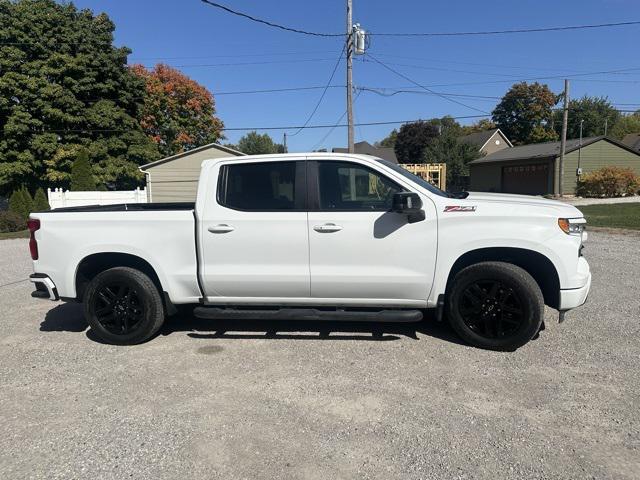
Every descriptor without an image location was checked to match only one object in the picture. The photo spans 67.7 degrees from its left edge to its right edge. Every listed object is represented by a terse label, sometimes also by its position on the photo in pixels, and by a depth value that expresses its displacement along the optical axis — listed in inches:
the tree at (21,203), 826.8
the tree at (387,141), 4605.6
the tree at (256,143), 3807.1
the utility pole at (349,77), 818.2
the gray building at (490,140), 2284.3
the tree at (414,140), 2694.4
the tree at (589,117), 2421.3
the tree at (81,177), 909.8
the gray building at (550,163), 1423.5
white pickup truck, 169.2
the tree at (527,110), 2781.0
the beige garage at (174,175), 1043.9
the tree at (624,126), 2866.6
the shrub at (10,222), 757.9
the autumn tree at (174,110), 1752.0
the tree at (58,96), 1015.0
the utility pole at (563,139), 1234.6
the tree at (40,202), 837.2
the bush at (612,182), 1272.1
